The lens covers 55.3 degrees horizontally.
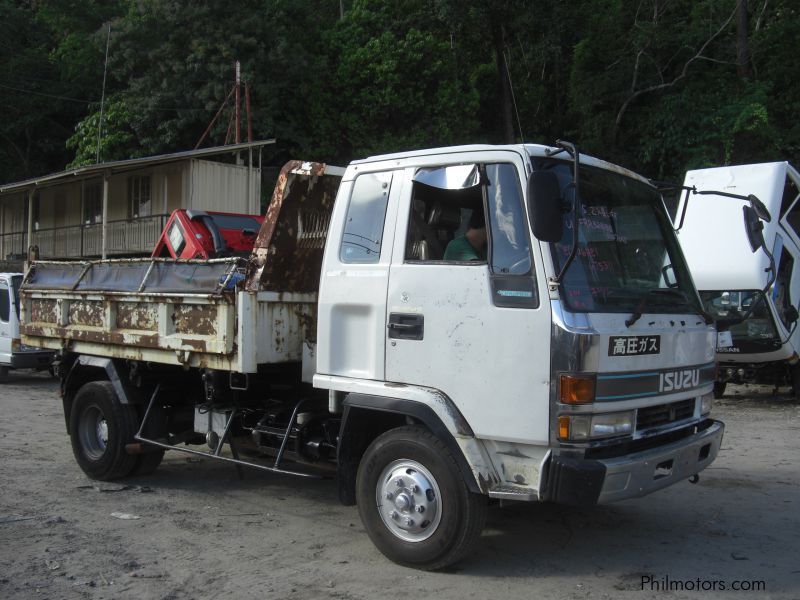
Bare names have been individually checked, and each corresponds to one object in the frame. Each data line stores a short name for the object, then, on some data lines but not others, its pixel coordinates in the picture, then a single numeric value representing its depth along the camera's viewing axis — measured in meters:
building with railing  22.02
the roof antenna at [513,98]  30.92
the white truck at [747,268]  11.20
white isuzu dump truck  4.00
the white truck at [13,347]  13.95
